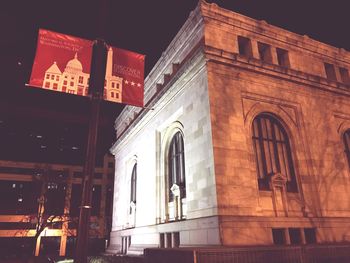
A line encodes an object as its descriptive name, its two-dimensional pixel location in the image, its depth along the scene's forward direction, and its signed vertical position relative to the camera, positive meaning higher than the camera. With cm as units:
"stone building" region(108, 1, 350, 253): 1542 +604
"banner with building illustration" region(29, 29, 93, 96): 1091 +646
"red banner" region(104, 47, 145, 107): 1160 +653
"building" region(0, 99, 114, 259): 6078 +1190
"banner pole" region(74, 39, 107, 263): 754 +171
